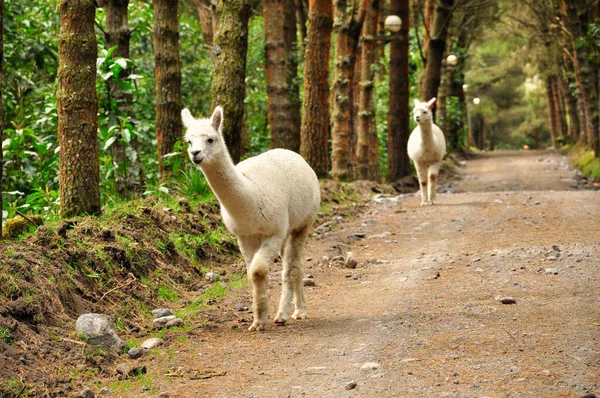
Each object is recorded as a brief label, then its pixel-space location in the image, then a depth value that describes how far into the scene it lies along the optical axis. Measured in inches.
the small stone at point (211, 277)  756.8
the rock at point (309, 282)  755.6
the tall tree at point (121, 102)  930.3
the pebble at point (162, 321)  598.3
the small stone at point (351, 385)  417.8
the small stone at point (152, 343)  532.9
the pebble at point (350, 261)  837.2
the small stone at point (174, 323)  595.1
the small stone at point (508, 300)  603.7
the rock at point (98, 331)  517.1
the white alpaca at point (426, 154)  1334.0
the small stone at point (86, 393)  427.8
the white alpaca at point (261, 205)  555.5
